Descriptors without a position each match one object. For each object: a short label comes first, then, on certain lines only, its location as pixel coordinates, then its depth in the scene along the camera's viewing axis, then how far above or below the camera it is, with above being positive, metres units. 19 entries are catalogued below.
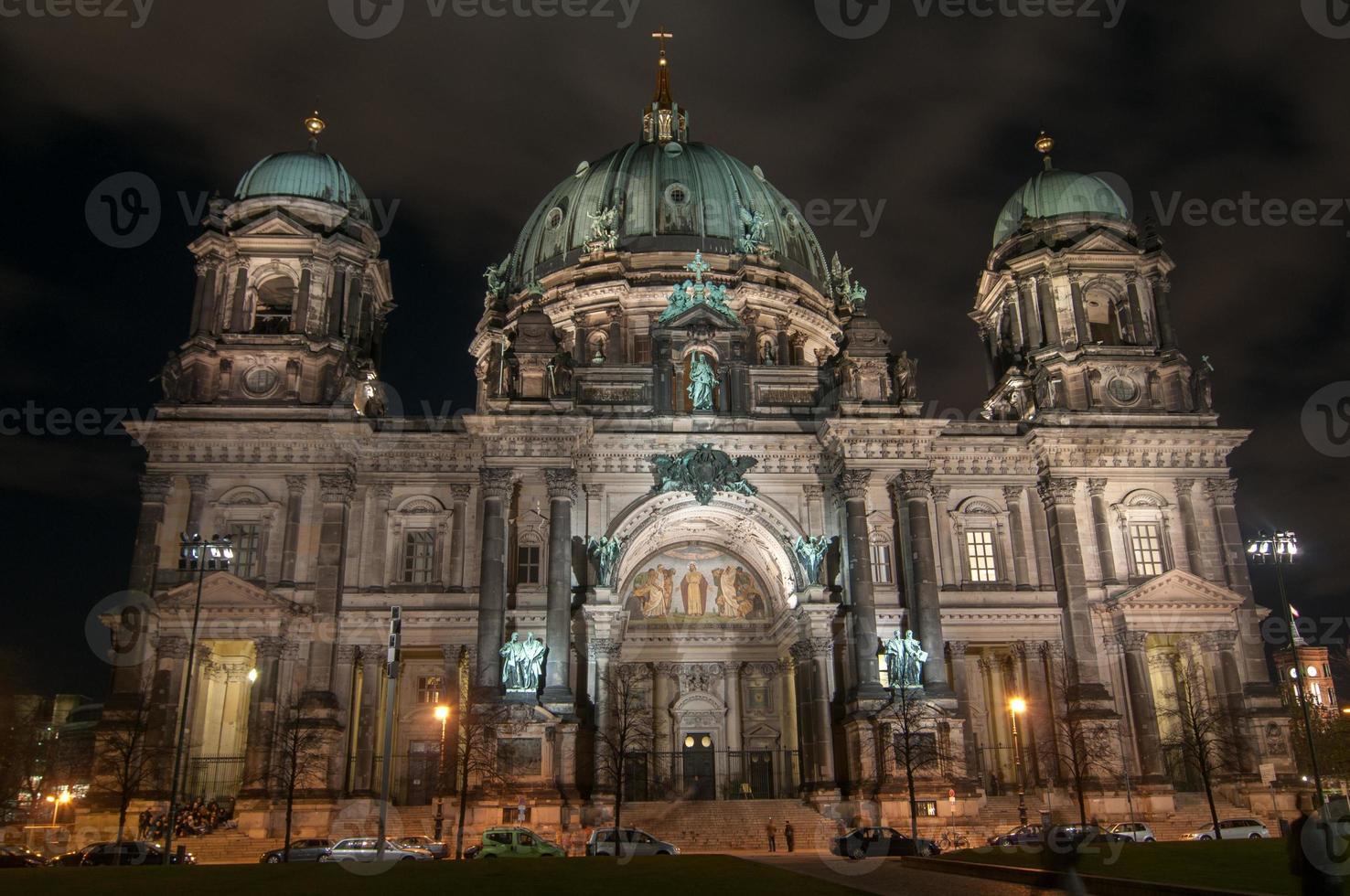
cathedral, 43.00 +9.18
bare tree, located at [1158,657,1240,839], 41.88 +1.46
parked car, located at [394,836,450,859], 35.88 -1.87
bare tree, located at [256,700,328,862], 39.69 +1.15
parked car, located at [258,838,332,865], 32.88 -1.87
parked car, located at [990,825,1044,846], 34.50 -1.97
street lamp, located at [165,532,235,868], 32.38 +7.51
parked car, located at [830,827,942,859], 33.75 -2.05
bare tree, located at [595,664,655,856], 39.53 +2.20
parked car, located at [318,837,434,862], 30.27 -1.80
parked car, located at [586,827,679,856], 34.06 -1.88
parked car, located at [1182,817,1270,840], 37.81 -2.09
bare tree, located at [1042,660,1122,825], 42.03 +1.08
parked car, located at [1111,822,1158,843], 36.27 -2.00
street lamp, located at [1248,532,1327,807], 34.34 +6.37
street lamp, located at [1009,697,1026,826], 41.04 +0.67
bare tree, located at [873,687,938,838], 40.12 +1.42
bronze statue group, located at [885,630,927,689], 43.03 +4.17
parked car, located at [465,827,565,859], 32.97 -1.77
